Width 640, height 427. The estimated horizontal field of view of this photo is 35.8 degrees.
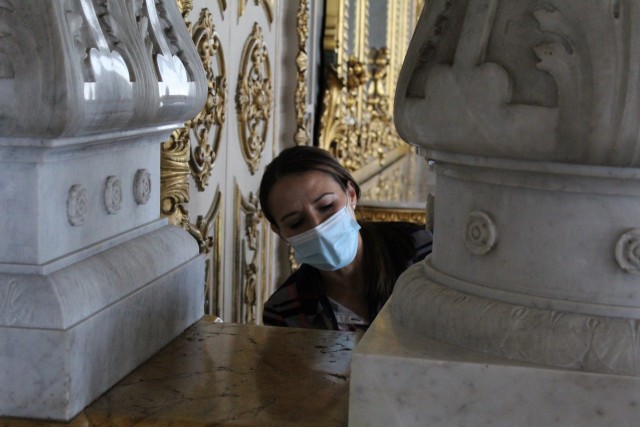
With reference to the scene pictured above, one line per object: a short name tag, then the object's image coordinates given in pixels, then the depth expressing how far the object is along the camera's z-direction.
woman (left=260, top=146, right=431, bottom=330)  2.21
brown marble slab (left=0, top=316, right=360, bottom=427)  1.09
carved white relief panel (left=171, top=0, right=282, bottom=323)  2.51
